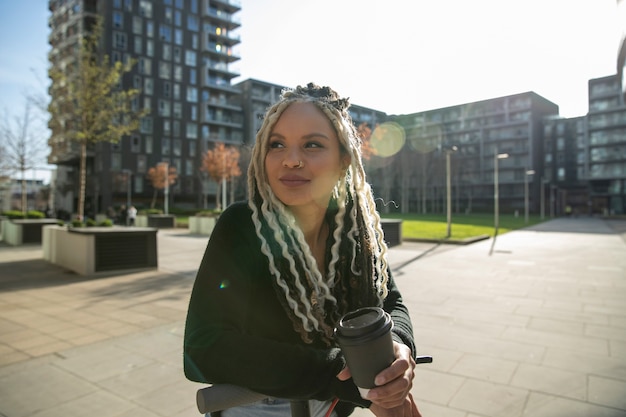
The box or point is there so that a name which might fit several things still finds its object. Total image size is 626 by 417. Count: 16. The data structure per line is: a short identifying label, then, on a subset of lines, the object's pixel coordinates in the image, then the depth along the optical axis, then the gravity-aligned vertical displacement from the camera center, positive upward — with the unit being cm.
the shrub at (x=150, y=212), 3120 -44
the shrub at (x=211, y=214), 2175 -41
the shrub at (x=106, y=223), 1128 -48
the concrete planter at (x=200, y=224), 2167 -97
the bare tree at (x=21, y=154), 2209 +285
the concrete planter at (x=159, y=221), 2778 -101
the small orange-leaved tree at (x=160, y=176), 5156 +387
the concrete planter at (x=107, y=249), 940 -105
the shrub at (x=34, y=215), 1830 -43
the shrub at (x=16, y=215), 1798 -43
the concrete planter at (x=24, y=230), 1645 -102
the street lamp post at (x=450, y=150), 2095 +303
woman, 111 -22
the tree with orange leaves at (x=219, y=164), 3691 +399
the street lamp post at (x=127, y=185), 5645 +276
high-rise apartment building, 5647 +1867
